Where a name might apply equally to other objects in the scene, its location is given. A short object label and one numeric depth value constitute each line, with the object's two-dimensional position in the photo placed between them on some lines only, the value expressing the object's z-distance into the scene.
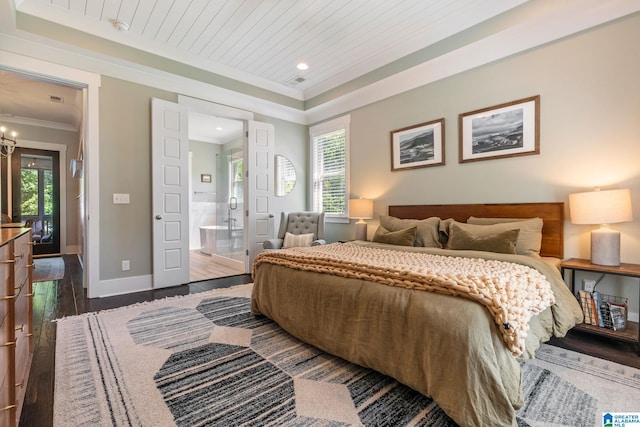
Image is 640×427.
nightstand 2.06
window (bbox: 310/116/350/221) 4.75
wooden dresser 1.12
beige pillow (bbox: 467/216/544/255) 2.55
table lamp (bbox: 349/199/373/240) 4.05
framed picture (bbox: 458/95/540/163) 2.85
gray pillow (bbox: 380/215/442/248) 3.06
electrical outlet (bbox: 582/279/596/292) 2.40
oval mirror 5.09
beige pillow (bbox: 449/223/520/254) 2.43
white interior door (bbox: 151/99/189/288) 3.76
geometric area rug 1.43
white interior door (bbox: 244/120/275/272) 4.66
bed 1.29
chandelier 4.75
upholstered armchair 4.49
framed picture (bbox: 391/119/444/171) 3.55
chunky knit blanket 1.36
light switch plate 3.54
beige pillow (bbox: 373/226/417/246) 3.05
